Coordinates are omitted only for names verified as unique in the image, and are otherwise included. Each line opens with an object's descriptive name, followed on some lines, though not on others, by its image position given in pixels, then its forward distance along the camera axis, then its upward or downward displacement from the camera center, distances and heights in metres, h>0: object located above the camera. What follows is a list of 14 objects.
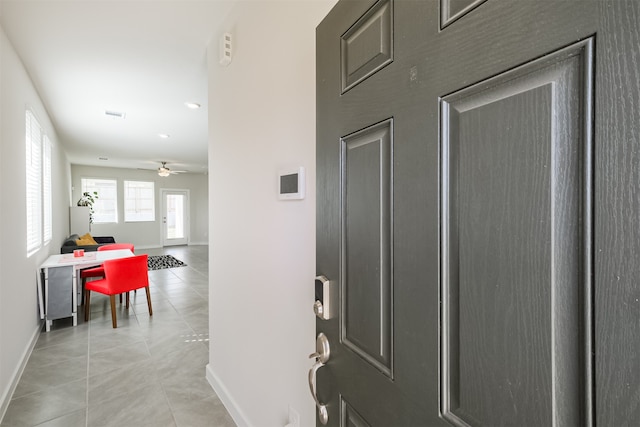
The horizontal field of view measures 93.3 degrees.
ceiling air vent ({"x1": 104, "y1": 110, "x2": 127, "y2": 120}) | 4.22 +1.40
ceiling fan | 8.28 +1.13
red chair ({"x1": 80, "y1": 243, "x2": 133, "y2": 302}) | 4.32 -0.87
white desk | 3.54 -0.91
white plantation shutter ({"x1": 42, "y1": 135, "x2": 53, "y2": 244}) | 4.00 +0.30
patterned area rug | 7.26 -1.28
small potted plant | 8.27 +0.40
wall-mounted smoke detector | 2.01 +1.10
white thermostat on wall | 1.30 +0.13
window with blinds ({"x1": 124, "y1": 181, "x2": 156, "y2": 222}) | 9.99 +0.38
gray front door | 0.34 +0.00
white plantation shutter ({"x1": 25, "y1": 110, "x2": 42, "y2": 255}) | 3.07 +0.33
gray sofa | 5.38 -0.63
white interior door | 10.90 -0.19
